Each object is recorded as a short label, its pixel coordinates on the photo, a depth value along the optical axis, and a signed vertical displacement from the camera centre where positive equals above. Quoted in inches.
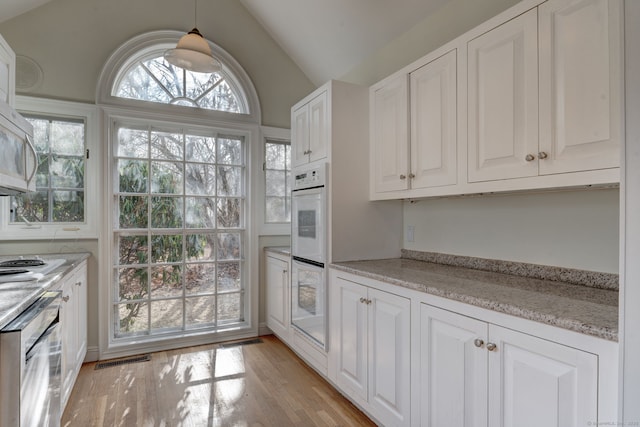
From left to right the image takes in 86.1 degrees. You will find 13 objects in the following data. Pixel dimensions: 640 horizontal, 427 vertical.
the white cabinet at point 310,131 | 96.3 +24.9
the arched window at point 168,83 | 116.5 +48.6
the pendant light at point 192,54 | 82.5 +38.9
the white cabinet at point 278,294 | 119.9 -30.0
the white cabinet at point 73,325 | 76.4 -28.2
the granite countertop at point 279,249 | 120.6 -13.7
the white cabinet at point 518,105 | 48.6 +18.8
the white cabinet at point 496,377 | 40.4 -22.9
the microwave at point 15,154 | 62.4 +12.4
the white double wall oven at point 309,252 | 94.7 -11.5
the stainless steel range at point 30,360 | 40.9 -19.7
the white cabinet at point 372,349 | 67.4 -30.4
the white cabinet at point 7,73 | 81.6 +35.2
